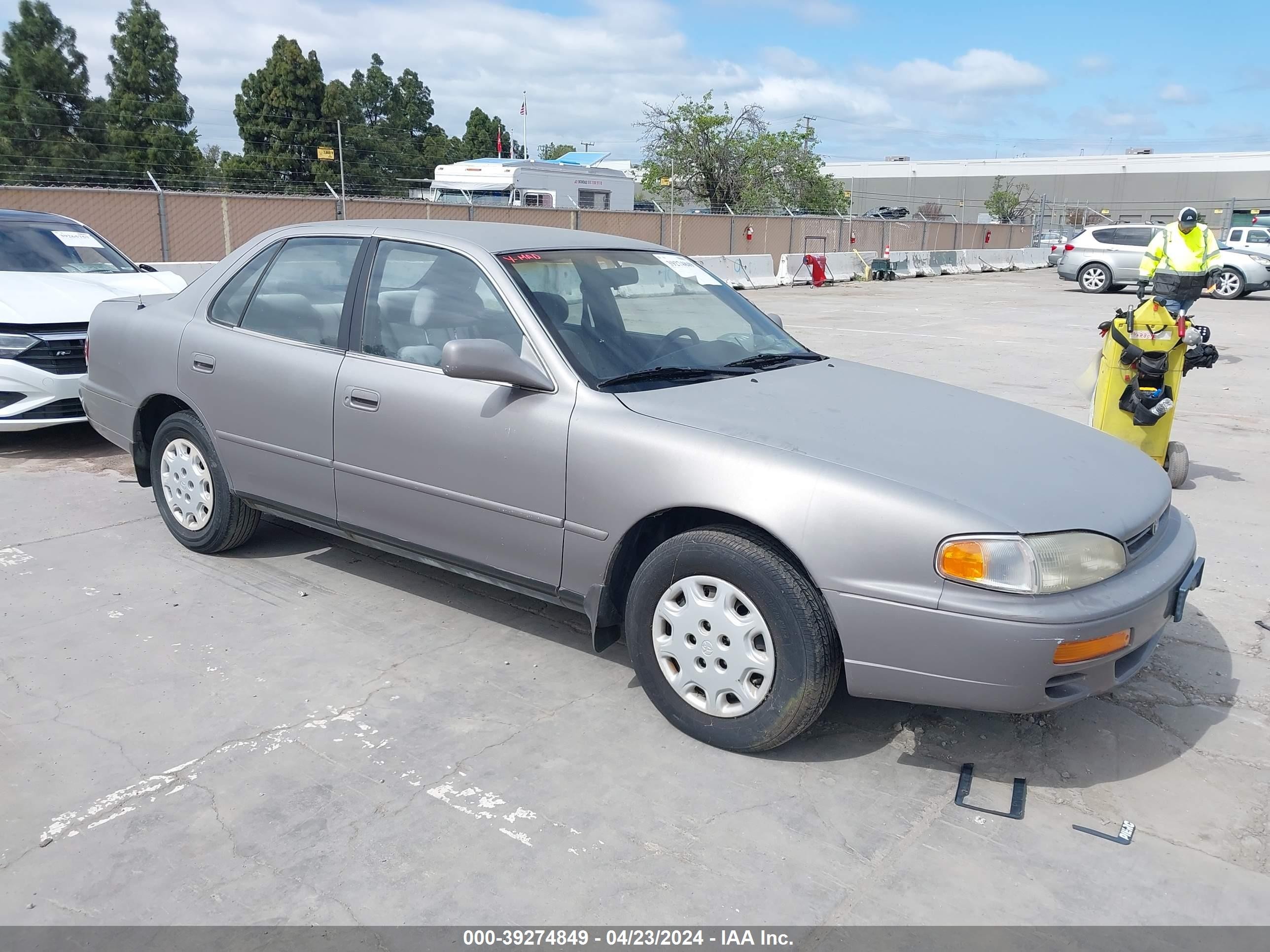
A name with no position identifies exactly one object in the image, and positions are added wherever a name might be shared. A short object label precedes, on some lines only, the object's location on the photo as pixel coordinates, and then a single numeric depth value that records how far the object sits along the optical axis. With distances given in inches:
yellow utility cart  253.0
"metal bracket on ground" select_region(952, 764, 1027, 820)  121.6
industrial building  2425.0
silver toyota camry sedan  117.3
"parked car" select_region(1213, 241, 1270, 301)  912.3
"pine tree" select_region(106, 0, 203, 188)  1311.5
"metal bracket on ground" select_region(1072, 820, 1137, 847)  116.5
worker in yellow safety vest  330.3
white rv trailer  1024.9
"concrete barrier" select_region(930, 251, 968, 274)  1267.2
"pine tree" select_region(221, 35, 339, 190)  1581.0
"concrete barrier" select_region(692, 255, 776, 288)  920.3
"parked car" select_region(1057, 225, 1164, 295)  949.2
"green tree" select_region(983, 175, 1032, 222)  2217.0
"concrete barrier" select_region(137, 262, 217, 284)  567.5
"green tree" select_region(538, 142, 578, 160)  3479.3
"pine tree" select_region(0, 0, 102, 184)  1246.9
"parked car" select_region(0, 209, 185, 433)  267.4
